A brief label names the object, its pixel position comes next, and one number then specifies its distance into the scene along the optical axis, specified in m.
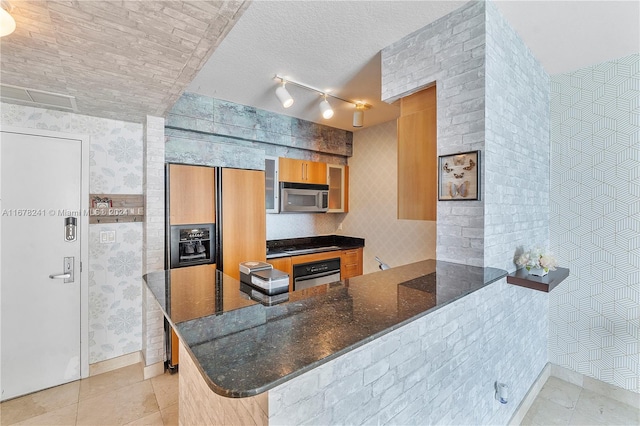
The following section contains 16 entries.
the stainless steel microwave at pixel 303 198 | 3.76
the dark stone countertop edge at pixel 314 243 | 3.89
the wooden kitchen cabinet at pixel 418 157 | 2.09
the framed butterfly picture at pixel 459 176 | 1.74
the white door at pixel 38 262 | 2.32
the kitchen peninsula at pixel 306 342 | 0.81
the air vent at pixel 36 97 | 2.05
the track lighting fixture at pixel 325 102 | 2.50
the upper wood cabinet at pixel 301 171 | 3.79
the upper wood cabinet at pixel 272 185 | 3.68
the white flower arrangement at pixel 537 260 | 1.87
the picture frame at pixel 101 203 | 2.65
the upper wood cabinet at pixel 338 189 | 4.38
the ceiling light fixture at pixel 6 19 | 1.17
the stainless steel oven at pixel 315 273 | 3.60
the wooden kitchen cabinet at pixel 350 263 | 4.09
